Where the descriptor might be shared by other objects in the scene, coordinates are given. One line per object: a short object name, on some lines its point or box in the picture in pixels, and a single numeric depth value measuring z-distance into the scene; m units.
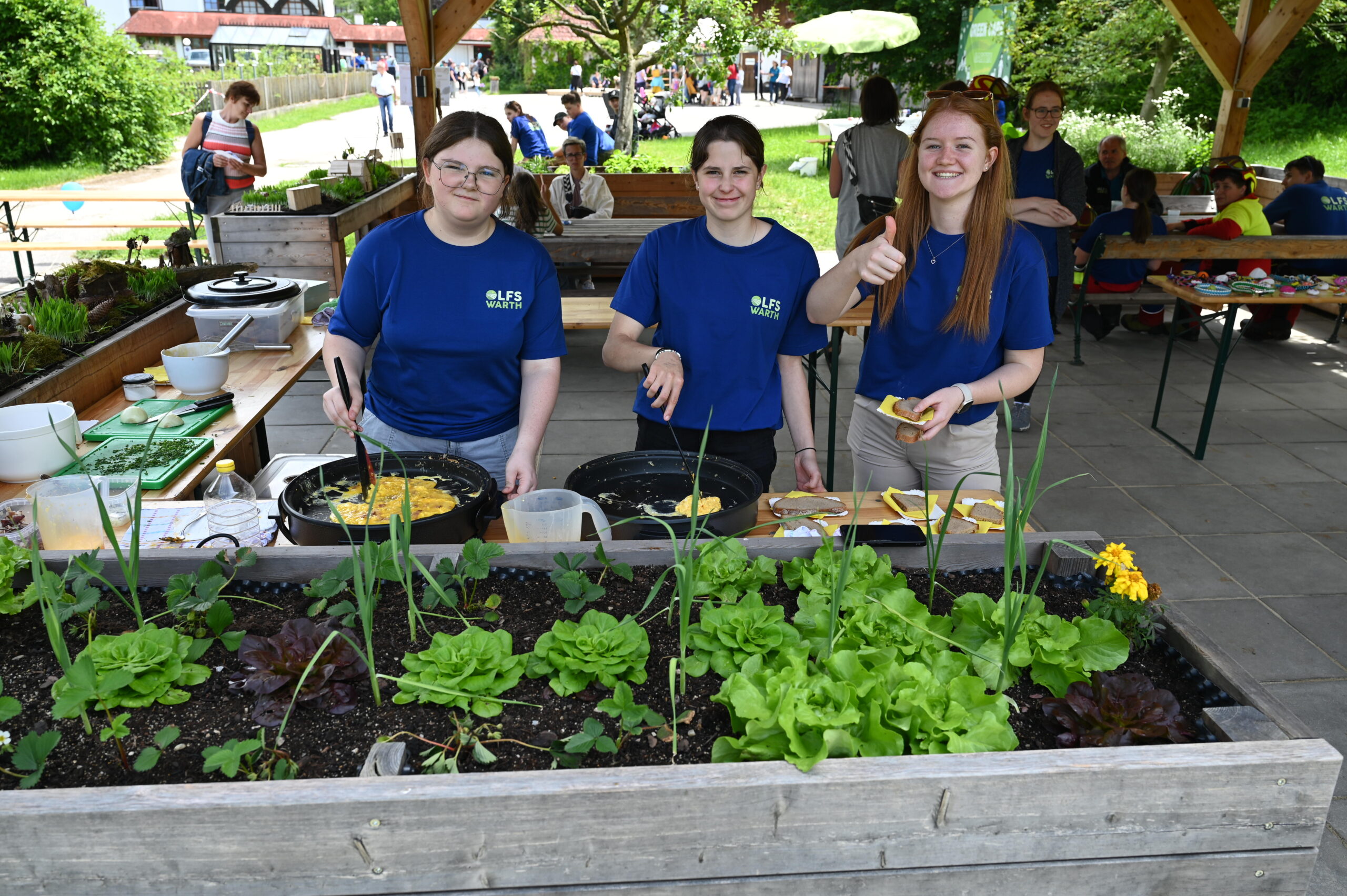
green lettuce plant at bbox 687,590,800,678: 1.43
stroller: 20.34
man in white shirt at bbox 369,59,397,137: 20.77
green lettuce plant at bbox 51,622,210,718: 1.35
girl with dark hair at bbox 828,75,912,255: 6.04
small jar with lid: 3.06
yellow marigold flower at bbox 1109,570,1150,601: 1.56
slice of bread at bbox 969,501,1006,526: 2.18
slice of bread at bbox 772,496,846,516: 2.23
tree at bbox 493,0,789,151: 11.35
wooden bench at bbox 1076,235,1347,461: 6.07
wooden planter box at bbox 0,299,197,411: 2.82
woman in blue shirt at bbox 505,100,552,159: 11.26
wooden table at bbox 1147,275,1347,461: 4.88
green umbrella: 14.57
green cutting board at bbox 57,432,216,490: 2.40
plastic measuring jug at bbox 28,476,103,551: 1.91
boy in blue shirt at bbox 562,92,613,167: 10.23
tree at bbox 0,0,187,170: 15.27
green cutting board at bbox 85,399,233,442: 2.71
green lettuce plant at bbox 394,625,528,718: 1.35
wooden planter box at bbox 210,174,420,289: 6.56
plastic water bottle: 2.05
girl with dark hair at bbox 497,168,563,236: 6.09
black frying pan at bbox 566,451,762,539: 1.98
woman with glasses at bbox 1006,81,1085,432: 5.32
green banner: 12.14
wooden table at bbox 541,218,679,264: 6.22
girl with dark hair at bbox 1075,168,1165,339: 6.36
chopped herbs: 2.43
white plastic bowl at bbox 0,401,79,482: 2.32
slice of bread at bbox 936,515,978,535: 2.10
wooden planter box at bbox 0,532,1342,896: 1.07
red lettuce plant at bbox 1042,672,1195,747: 1.28
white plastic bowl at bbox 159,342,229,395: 2.99
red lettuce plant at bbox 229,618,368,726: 1.36
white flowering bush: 13.36
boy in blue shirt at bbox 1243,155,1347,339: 6.89
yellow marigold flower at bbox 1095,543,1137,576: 1.62
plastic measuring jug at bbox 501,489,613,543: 1.85
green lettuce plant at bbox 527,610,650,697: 1.41
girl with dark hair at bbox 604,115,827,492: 2.34
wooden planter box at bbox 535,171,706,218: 8.26
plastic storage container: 3.54
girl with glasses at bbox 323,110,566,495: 2.25
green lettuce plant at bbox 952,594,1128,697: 1.44
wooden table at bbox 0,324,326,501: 2.50
